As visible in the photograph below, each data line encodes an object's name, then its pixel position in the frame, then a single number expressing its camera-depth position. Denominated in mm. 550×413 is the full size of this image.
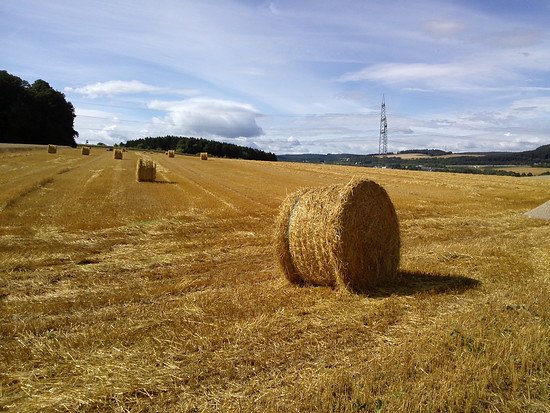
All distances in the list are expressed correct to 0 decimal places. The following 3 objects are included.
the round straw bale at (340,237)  7375
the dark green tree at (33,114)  81688
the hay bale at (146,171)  24495
